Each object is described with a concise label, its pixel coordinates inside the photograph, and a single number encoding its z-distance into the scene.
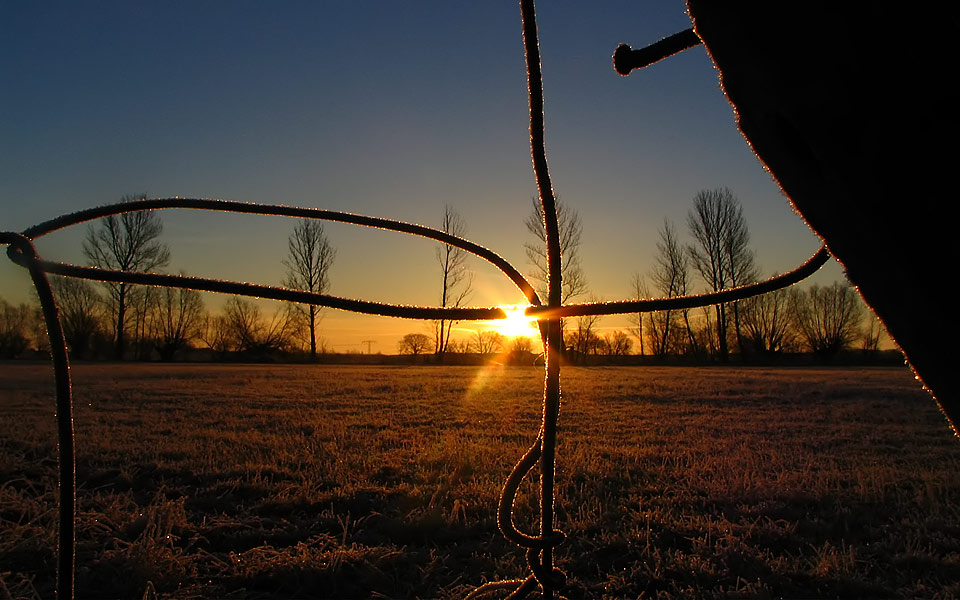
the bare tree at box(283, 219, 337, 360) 36.62
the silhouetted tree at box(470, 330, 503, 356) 33.10
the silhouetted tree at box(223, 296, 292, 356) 39.62
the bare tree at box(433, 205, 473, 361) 30.13
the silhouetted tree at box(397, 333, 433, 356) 40.41
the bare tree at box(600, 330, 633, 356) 39.75
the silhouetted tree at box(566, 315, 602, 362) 32.74
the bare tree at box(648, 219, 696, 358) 33.94
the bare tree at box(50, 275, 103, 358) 35.78
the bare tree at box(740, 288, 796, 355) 36.91
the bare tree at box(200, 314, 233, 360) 41.53
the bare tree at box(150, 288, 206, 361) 38.84
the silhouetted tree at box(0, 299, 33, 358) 39.16
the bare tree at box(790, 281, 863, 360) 38.34
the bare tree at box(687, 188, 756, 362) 33.19
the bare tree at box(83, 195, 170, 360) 29.86
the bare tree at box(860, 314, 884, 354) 38.72
